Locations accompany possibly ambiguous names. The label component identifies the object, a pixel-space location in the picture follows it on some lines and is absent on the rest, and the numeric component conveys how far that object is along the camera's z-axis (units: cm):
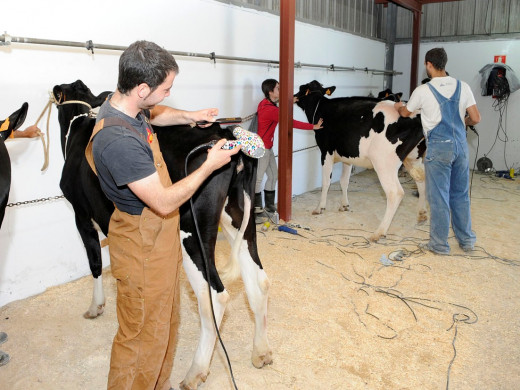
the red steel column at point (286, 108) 551
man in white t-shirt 447
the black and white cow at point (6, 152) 287
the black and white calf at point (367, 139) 533
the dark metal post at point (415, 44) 950
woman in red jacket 585
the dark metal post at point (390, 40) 1034
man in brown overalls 179
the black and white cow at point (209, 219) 259
